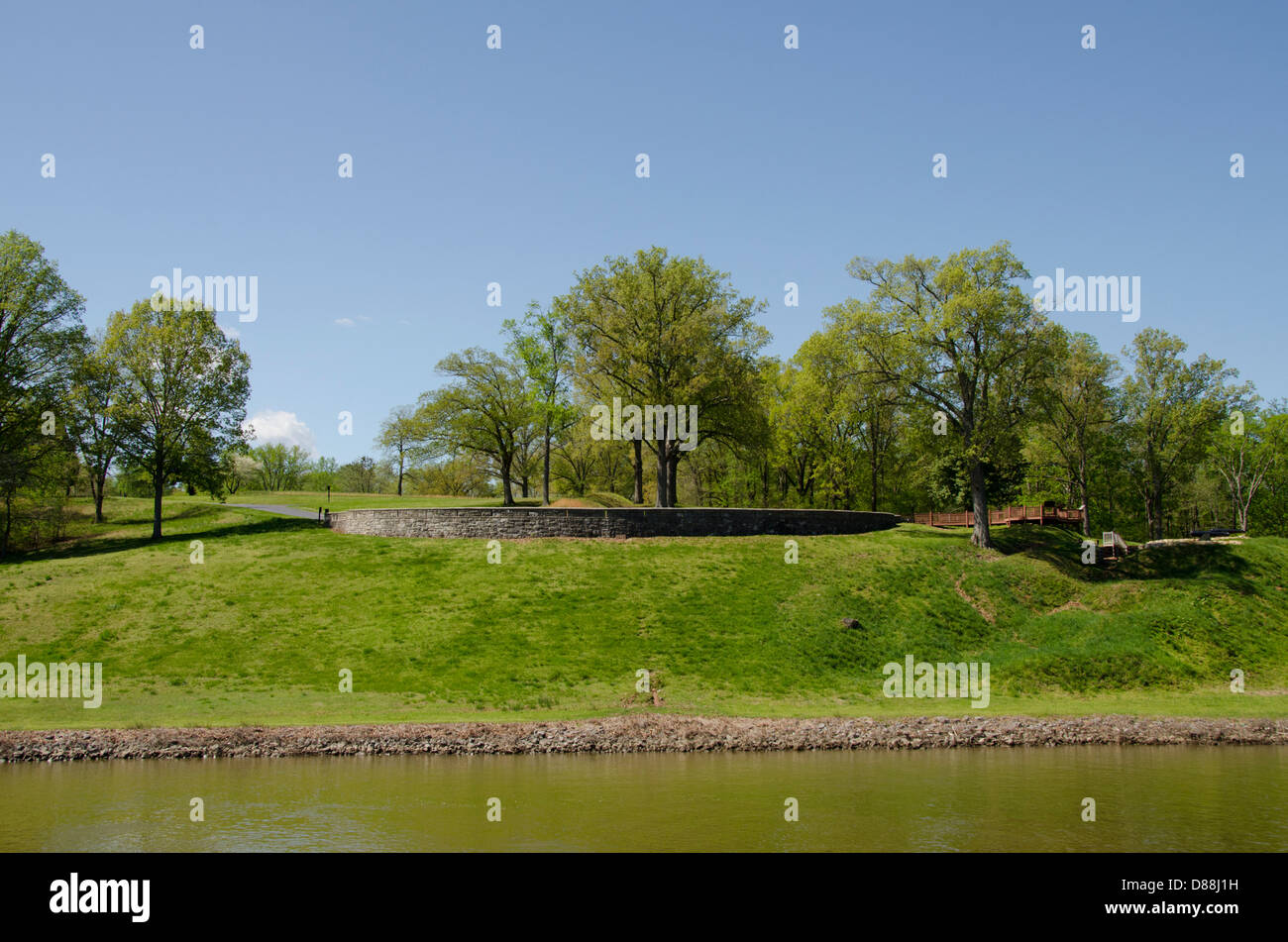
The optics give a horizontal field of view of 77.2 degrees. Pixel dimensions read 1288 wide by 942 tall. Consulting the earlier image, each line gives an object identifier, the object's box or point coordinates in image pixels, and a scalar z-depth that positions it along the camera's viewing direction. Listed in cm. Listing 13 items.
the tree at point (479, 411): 7056
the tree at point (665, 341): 5794
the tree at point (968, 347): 4850
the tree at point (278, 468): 13812
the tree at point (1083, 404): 6481
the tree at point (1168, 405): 6462
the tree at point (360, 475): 14062
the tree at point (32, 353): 5359
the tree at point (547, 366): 6456
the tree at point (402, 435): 6988
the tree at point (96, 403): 5556
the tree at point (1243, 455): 7738
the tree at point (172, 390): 5597
